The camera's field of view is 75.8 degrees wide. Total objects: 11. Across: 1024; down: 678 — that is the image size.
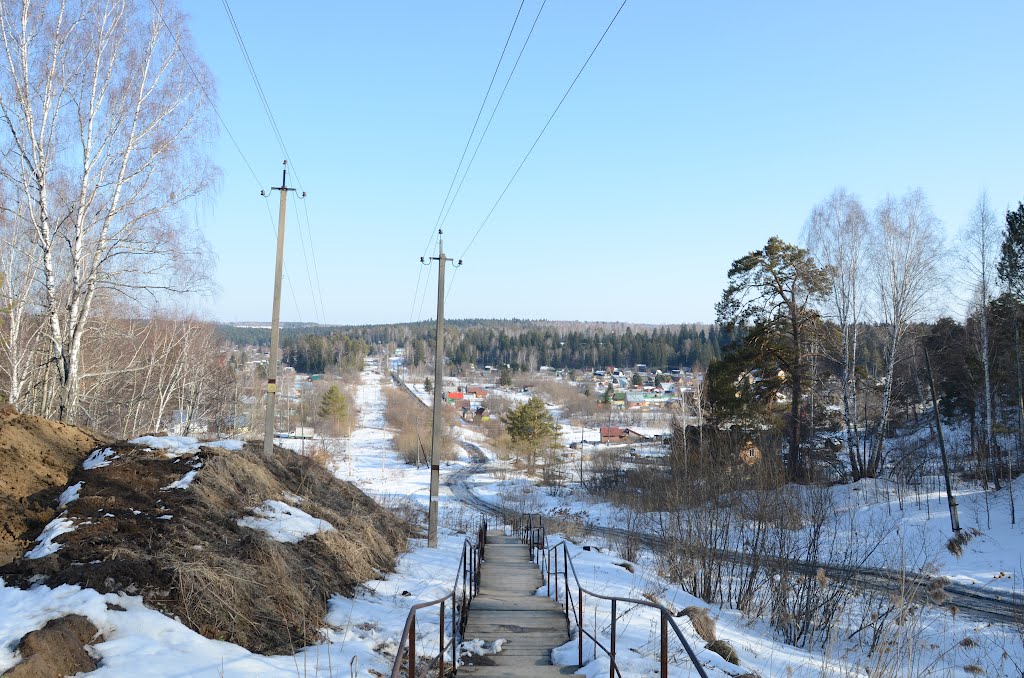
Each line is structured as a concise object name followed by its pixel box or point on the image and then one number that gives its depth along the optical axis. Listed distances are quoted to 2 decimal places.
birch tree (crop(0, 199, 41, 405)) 17.64
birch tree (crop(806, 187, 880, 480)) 27.95
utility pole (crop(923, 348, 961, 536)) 21.31
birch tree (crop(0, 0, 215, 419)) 12.40
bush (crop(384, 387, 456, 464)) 65.56
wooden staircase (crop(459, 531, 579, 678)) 7.04
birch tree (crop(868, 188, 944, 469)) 26.78
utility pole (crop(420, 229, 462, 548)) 15.57
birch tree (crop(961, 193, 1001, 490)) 26.17
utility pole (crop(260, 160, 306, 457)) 14.84
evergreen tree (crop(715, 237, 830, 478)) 29.22
